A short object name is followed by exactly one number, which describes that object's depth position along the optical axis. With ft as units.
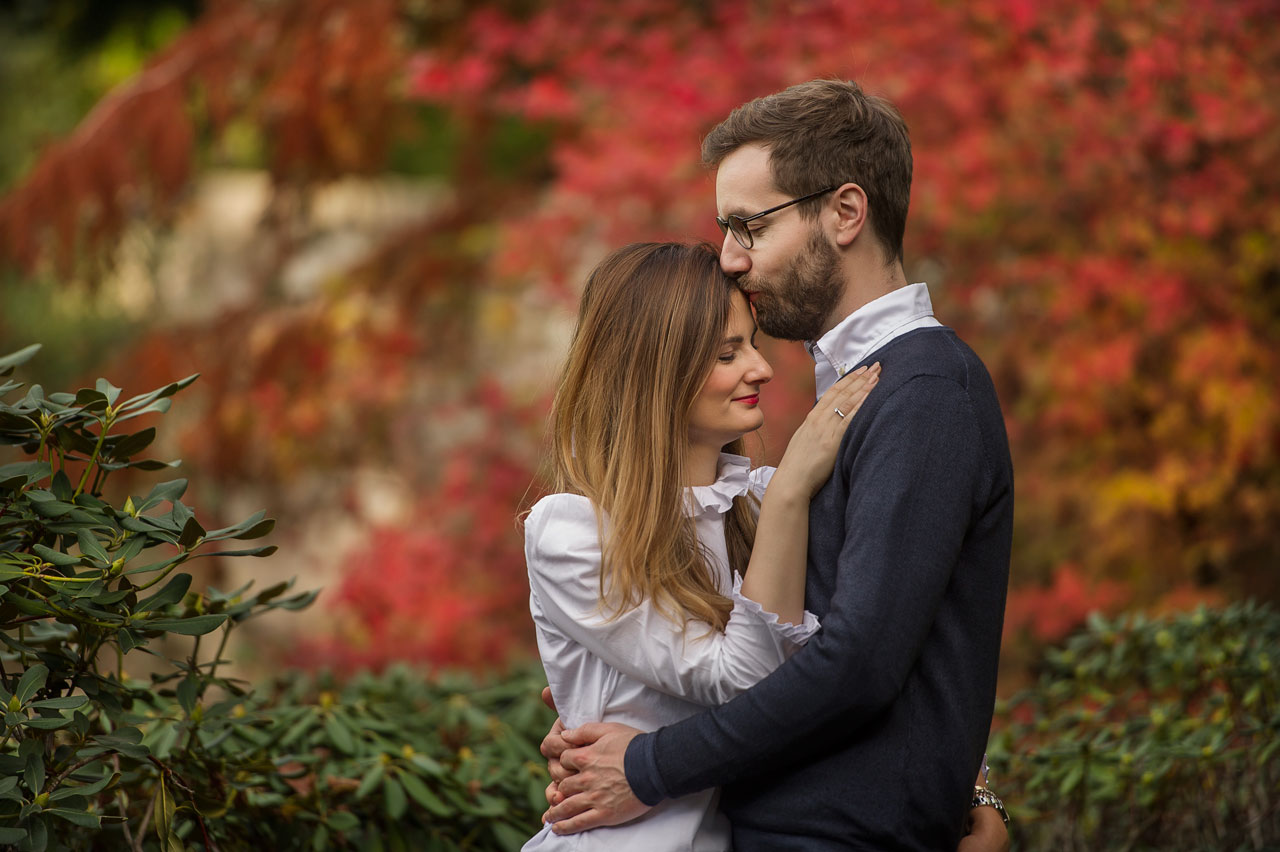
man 13.17
